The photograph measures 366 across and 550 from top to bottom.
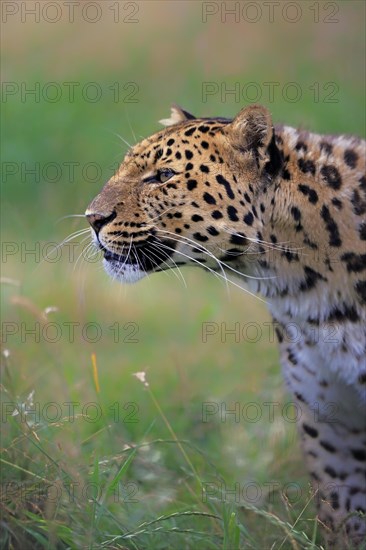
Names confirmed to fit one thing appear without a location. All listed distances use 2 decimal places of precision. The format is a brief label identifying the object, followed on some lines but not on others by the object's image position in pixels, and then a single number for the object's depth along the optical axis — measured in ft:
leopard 35.94
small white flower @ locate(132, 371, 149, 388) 35.42
